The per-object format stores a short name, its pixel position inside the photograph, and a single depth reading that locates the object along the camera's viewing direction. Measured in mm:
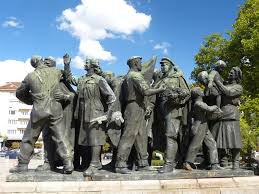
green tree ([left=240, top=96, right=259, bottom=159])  15978
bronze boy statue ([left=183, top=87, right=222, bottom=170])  5760
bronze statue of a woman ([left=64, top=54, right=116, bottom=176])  5353
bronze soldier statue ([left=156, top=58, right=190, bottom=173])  5661
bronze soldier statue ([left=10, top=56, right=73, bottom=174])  5254
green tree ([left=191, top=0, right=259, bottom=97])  17176
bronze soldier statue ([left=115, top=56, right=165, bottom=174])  5423
